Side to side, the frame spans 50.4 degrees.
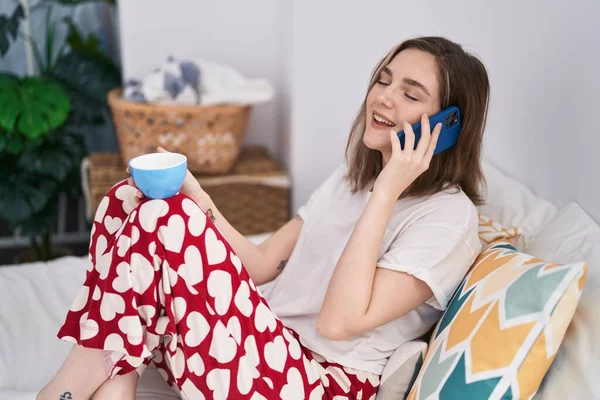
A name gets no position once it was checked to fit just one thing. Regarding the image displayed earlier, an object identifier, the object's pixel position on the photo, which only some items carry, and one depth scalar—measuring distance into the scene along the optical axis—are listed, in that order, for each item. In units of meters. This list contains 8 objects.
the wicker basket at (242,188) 2.42
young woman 1.05
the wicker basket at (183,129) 2.28
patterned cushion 0.94
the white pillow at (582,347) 0.93
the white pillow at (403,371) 1.17
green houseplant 2.31
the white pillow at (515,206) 1.38
